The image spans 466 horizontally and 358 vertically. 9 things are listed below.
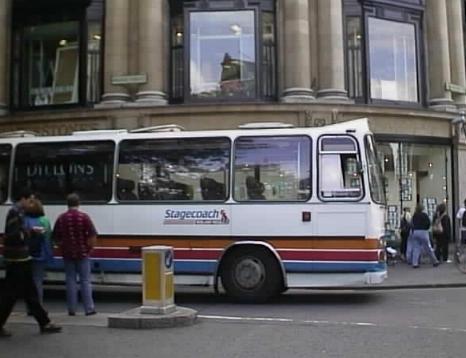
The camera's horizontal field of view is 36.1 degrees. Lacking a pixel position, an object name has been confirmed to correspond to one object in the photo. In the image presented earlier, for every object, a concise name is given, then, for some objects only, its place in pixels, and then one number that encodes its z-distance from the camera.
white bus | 12.59
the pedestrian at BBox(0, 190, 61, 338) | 9.41
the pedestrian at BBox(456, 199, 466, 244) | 20.52
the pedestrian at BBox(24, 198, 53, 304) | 11.09
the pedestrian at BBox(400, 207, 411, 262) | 21.75
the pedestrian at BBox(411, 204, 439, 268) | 19.66
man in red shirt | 11.05
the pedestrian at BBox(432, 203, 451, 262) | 20.73
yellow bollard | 10.39
